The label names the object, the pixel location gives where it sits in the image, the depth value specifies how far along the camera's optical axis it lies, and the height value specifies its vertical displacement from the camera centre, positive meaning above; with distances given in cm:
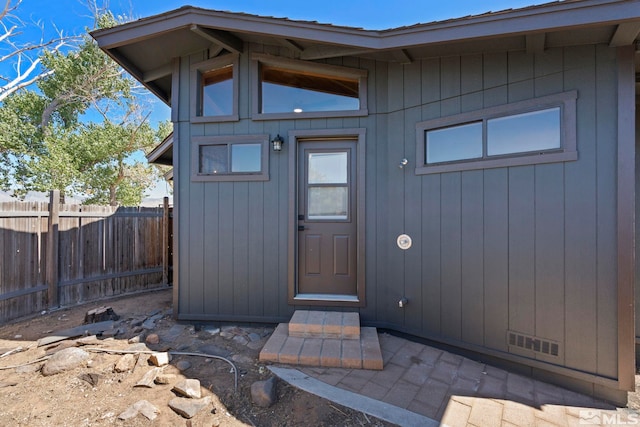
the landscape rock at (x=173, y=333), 285 -127
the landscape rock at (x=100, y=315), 327 -121
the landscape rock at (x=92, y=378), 205 -123
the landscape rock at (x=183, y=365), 226 -124
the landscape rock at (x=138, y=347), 252 -122
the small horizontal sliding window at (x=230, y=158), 322 +67
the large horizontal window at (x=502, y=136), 220 +70
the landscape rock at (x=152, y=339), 272 -123
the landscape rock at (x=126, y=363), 219 -120
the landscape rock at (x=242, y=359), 238 -126
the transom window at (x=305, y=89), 314 +148
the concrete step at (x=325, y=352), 230 -119
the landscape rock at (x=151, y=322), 313 -126
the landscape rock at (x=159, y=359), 229 -121
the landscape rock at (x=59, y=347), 253 -123
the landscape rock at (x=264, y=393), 186 -122
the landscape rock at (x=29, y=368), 224 -126
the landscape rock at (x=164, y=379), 205 -122
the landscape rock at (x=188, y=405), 175 -125
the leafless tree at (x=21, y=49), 982 +612
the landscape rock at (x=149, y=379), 202 -123
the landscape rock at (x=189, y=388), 191 -122
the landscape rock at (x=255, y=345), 268 -128
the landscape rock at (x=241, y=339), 280 -128
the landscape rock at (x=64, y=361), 219 -119
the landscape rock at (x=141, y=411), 172 -125
